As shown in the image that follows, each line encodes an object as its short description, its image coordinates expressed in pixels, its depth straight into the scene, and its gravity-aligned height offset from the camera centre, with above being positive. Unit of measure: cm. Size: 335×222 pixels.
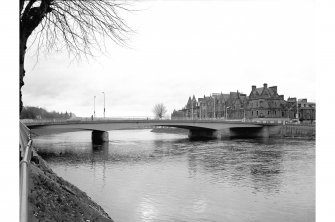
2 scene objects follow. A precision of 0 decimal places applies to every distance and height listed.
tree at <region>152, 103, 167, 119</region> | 10811 +147
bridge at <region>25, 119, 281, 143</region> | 3884 -170
